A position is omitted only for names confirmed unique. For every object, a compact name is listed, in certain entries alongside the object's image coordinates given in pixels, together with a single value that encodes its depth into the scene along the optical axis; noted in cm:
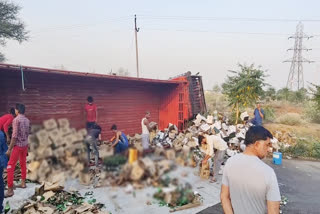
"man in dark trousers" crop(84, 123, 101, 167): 645
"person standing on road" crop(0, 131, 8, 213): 361
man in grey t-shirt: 183
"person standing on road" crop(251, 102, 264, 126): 975
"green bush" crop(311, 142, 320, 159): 936
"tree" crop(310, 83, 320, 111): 1048
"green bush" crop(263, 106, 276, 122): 1344
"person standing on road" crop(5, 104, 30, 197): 434
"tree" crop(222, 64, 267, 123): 1118
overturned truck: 710
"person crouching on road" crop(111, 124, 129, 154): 637
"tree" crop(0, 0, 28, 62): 1806
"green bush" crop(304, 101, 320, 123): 1608
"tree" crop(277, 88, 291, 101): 2319
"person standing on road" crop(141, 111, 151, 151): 790
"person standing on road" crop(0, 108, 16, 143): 535
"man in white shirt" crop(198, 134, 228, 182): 582
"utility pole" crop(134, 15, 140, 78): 2348
